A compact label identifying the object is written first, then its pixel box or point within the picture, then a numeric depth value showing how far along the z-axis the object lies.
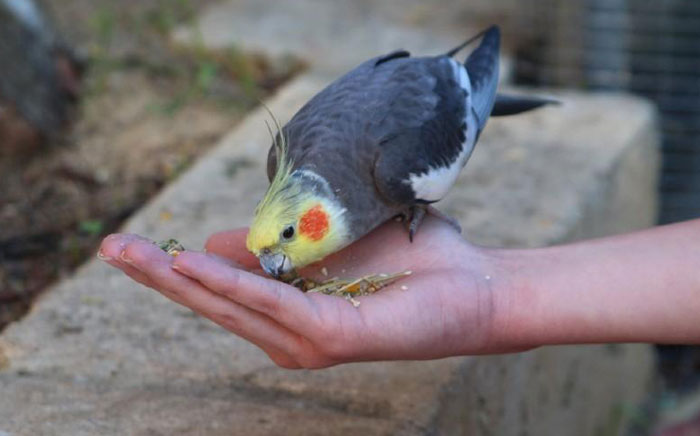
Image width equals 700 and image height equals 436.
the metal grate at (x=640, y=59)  1.75
